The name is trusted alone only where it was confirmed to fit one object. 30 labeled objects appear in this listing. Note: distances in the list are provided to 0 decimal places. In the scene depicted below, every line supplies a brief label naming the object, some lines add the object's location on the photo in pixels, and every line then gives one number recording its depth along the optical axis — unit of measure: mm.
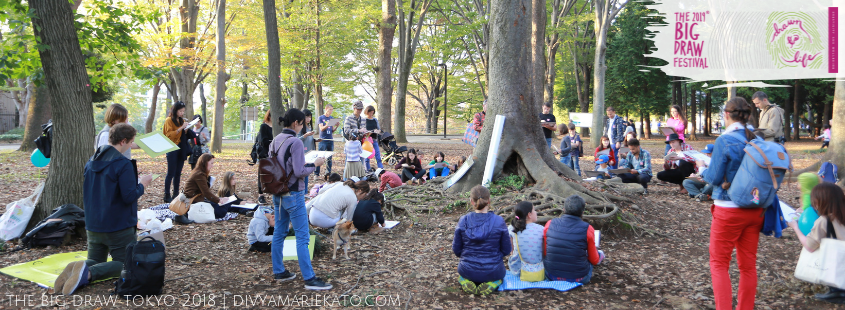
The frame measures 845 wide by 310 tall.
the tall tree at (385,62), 18203
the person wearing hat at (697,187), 7773
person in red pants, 3166
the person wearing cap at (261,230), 5000
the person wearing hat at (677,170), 8430
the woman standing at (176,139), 7016
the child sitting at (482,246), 3848
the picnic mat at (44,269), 3975
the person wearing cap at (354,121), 9258
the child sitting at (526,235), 4082
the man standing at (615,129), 10156
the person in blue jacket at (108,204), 3574
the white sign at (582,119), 17500
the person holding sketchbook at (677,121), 9273
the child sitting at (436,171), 9656
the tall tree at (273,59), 9352
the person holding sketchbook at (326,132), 9539
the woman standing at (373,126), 9789
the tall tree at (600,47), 17422
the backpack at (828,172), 7242
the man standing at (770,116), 6574
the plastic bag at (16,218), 4996
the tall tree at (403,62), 19781
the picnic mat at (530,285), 3996
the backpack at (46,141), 5473
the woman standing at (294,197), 3926
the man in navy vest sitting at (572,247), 4020
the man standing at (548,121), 9727
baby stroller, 12312
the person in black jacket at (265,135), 8047
